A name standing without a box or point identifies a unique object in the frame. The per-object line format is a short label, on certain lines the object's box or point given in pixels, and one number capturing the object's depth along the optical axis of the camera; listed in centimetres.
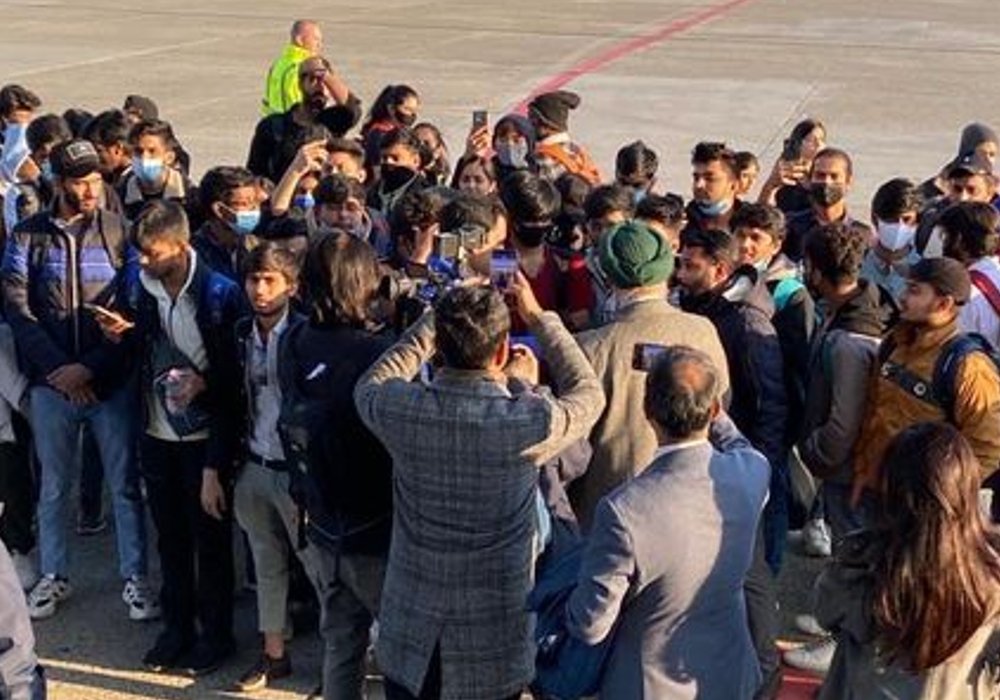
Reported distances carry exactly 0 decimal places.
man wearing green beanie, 474
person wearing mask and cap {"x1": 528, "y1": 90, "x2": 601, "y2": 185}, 833
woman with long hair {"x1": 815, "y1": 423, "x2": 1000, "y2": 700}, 324
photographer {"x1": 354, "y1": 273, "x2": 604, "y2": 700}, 404
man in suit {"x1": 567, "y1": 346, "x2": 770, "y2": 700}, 374
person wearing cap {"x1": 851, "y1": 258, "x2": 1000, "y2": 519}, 494
